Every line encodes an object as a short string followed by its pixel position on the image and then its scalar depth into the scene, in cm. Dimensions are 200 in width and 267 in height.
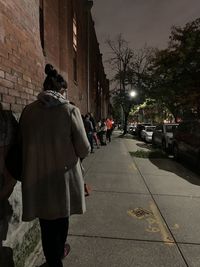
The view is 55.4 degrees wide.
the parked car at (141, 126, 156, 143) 1408
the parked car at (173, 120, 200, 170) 608
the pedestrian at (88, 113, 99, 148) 870
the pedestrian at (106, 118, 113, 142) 1312
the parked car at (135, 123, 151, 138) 1774
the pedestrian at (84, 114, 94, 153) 785
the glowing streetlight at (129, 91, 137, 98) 2044
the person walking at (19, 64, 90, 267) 167
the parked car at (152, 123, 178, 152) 937
